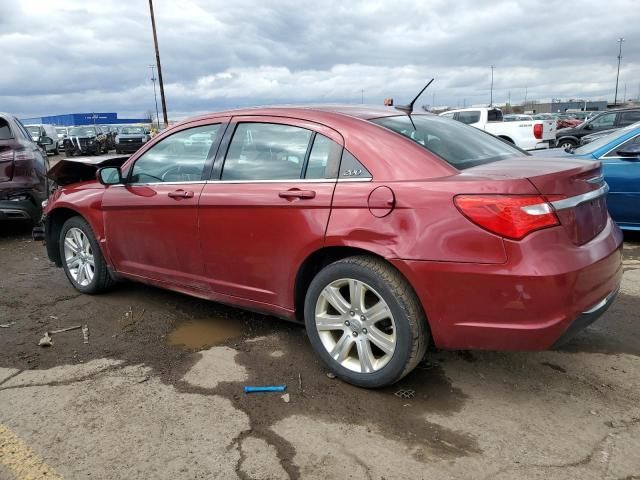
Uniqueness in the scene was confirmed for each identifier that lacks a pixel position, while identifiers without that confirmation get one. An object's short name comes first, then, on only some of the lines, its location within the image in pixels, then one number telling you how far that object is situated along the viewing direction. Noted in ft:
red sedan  8.38
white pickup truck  51.39
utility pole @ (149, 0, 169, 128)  100.16
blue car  19.97
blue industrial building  238.27
